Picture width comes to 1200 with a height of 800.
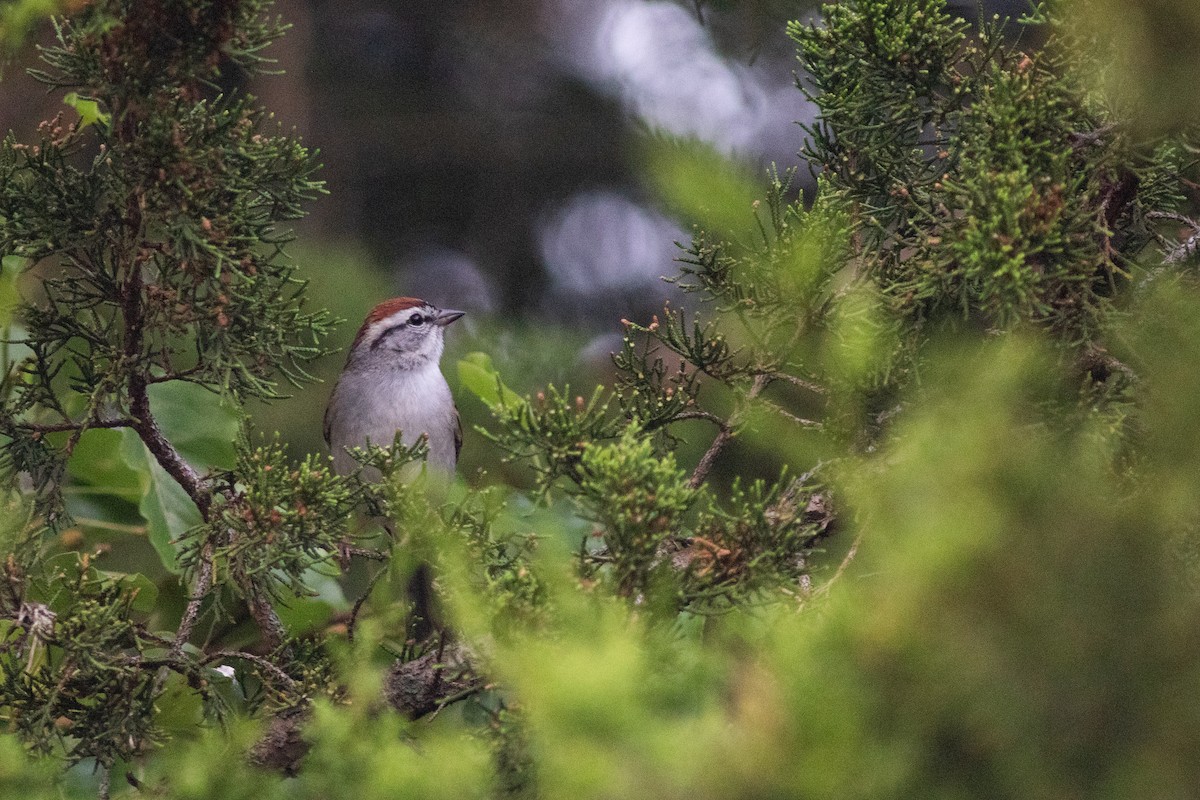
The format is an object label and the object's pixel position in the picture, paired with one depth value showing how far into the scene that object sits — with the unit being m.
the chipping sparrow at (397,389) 9.63
